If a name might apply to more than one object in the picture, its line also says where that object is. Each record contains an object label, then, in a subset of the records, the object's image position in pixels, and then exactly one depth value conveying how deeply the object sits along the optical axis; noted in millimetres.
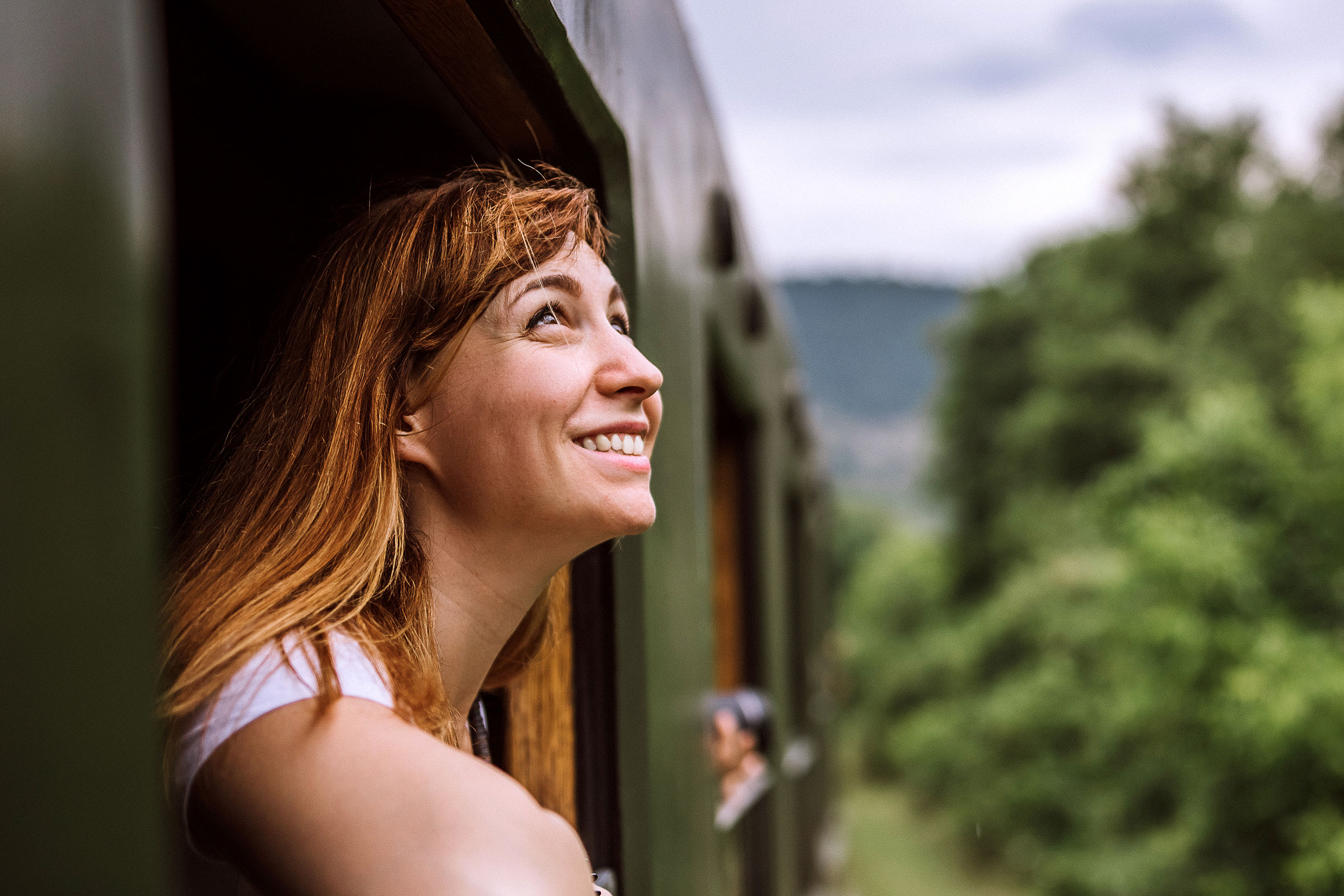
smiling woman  890
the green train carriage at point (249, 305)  594
